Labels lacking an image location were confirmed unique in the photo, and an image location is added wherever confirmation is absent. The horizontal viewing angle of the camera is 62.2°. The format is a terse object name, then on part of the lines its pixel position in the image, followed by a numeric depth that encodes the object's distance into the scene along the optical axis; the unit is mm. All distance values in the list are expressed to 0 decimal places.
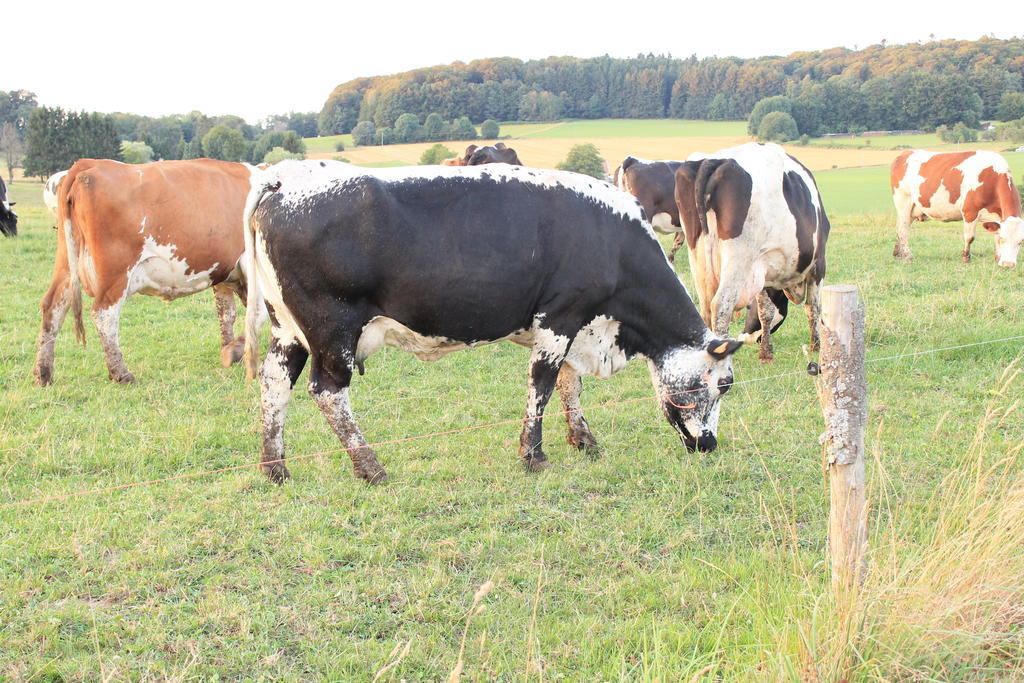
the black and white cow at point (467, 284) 5301
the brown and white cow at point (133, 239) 7793
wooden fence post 3441
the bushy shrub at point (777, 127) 55781
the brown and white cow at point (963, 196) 14055
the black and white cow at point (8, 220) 18281
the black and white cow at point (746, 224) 8023
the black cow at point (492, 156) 17438
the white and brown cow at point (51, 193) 16958
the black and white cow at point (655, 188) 15102
